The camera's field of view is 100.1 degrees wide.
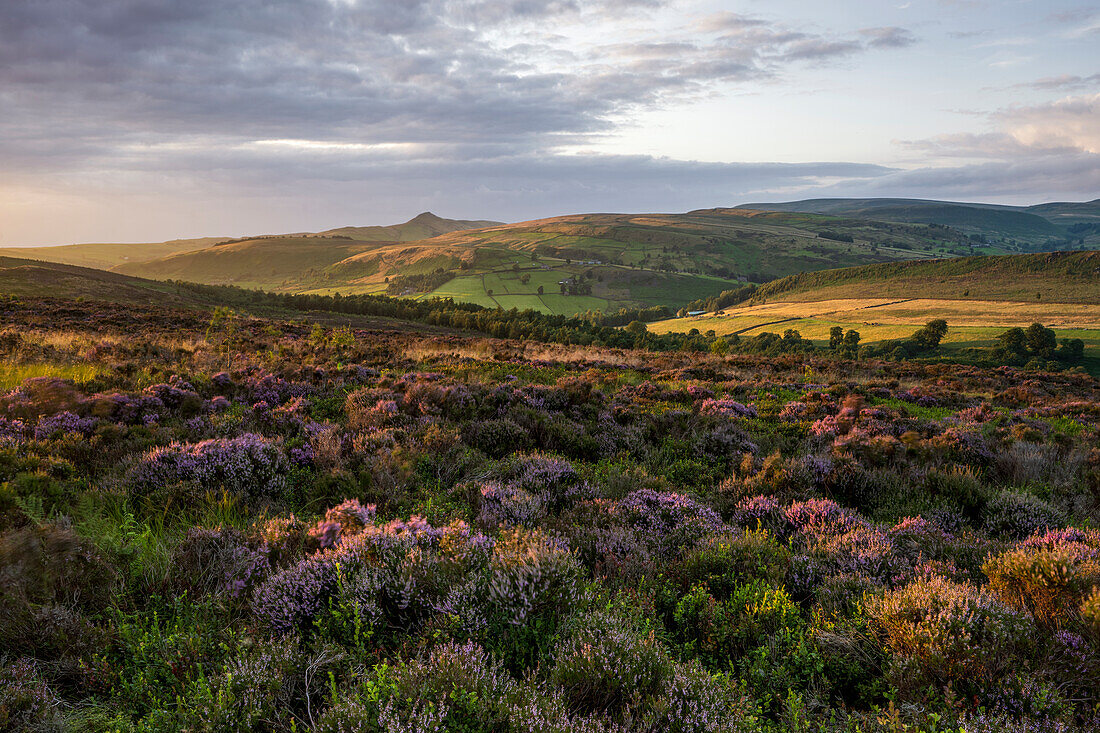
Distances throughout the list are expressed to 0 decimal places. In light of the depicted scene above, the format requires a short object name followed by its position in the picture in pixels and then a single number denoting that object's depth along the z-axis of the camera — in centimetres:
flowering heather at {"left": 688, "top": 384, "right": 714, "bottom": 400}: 1296
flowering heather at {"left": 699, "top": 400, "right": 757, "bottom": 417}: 1063
